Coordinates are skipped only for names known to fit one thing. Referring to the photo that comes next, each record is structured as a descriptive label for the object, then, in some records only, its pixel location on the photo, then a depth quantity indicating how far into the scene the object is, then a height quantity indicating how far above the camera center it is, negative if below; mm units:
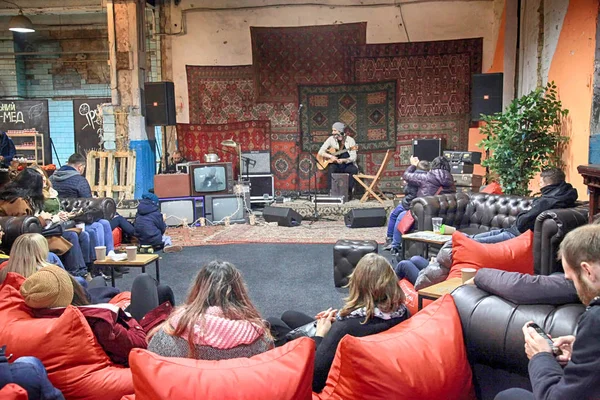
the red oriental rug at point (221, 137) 11578 +128
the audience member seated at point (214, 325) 2139 -671
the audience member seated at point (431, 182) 6980 -477
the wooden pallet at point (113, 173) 10453 -517
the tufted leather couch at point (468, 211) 6281 -760
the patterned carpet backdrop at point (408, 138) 11227 +61
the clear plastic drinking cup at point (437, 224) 5637 -785
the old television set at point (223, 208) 9469 -1033
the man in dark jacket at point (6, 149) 7207 -45
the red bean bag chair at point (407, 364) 2051 -789
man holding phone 1645 -606
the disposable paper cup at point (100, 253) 5160 -942
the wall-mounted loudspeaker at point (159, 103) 10227 +714
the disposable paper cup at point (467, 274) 3496 -780
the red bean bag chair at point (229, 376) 1789 -715
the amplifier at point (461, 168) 9289 -420
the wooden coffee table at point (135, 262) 5055 -1008
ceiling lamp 10812 +2209
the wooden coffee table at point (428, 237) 5211 -864
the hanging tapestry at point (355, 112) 11359 +586
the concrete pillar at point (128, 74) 10117 +1214
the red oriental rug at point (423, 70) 11086 +1340
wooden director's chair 10297 -770
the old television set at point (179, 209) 9281 -1027
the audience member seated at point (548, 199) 5102 -503
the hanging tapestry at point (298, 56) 11297 +1657
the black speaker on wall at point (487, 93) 9312 +754
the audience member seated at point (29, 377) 2002 -802
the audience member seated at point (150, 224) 7297 -992
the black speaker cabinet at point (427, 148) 10828 -120
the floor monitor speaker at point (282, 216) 9125 -1133
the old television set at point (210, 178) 9445 -548
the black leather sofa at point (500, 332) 2176 -724
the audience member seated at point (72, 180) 6969 -415
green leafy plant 6879 -4
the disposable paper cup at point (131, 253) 5113 -937
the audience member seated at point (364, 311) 2430 -727
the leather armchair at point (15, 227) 5570 -772
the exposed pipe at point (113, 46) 10148 +1688
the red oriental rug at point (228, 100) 11492 +838
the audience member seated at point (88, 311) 2596 -750
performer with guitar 10617 -185
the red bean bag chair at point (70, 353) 2443 -863
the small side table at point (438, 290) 3402 -867
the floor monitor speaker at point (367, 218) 8961 -1141
